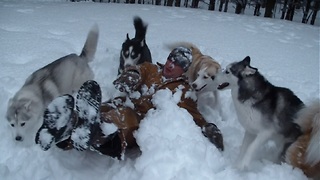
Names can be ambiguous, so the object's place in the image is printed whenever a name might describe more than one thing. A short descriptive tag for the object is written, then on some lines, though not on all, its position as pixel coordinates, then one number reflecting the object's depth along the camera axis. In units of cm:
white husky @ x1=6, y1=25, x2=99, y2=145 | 303
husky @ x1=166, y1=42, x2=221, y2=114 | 353
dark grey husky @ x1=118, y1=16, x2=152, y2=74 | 408
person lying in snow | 234
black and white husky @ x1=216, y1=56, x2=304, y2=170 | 271
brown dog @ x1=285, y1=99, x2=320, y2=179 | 233
